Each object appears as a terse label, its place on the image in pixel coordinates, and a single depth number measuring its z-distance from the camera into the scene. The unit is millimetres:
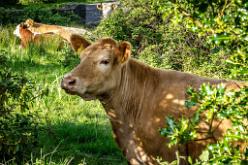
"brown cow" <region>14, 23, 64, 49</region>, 15949
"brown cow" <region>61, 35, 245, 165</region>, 5973
